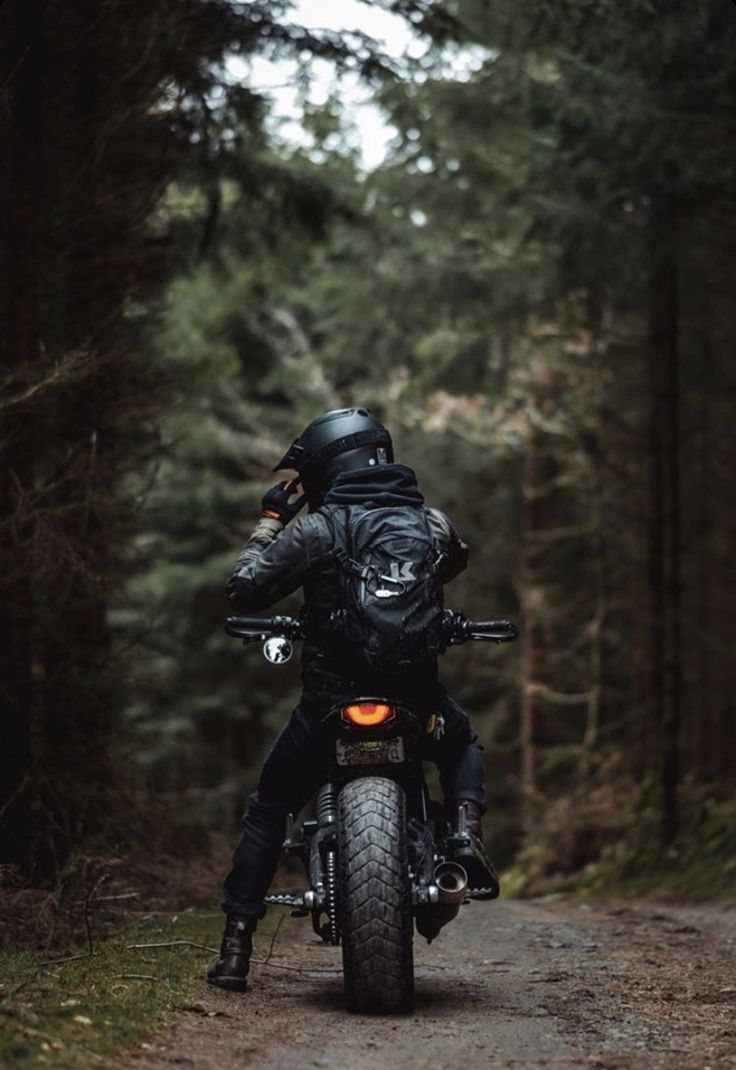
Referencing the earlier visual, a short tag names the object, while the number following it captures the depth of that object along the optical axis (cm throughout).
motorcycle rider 1173
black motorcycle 1083
